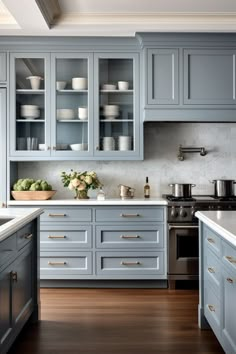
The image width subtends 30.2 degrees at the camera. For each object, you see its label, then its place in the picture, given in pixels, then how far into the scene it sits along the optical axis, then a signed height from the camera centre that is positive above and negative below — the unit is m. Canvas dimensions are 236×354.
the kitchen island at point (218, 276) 2.27 -0.57
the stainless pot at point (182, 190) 4.39 -0.10
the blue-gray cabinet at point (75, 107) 4.41 +0.75
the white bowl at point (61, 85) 4.44 +0.97
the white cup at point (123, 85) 4.45 +0.97
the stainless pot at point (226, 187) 4.51 -0.07
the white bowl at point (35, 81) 4.42 +1.01
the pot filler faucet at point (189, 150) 4.74 +0.33
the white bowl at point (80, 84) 4.45 +0.98
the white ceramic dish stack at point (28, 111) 4.43 +0.70
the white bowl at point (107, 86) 4.46 +0.96
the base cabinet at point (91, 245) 4.23 -0.63
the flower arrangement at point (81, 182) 4.41 -0.02
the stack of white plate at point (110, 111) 4.46 +0.71
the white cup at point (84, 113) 4.45 +0.69
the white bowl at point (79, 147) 4.45 +0.34
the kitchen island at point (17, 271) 2.34 -0.57
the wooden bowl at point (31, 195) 4.33 -0.15
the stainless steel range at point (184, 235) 4.16 -0.52
